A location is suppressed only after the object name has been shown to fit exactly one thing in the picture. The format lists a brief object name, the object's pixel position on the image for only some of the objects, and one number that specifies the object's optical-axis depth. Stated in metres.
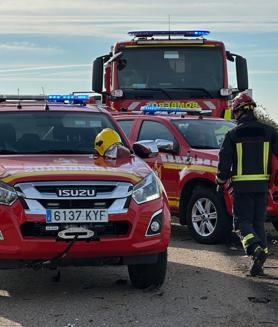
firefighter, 7.17
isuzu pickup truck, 5.64
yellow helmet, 6.82
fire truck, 13.52
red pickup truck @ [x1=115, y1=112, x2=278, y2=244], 8.86
